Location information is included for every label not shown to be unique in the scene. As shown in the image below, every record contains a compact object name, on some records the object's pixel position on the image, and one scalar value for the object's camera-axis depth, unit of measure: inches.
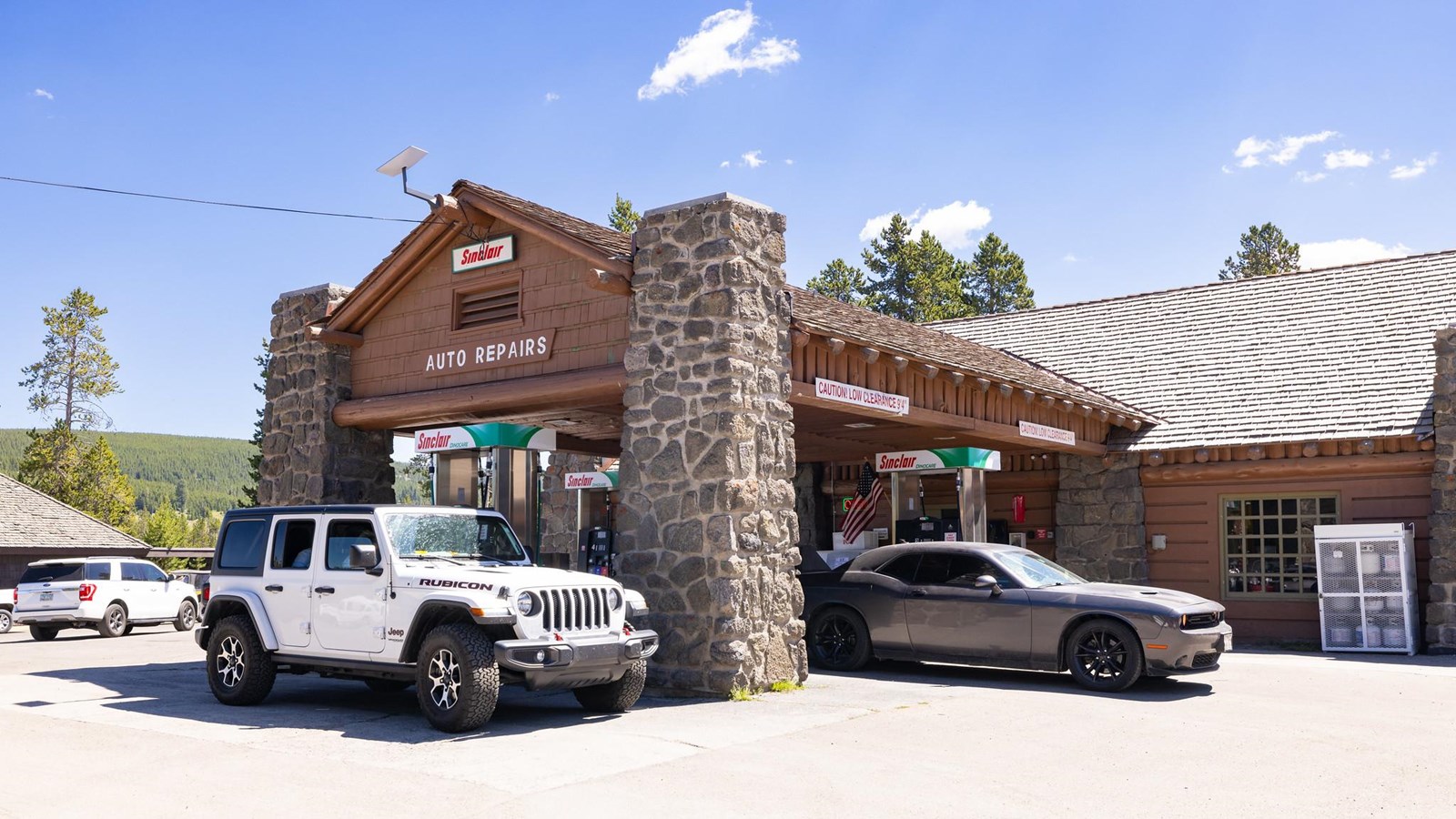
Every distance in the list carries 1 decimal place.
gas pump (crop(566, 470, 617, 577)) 943.0
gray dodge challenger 463.5
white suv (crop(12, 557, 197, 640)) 905.5
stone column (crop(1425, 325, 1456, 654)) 638.5
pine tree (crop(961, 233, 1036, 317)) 2101.4
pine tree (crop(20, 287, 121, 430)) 2046.0
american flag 864.9
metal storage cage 642.8
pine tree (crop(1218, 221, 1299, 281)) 2086.6
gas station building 471.8
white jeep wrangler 369.7
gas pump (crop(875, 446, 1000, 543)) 662.5
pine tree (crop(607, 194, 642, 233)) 1830.7
